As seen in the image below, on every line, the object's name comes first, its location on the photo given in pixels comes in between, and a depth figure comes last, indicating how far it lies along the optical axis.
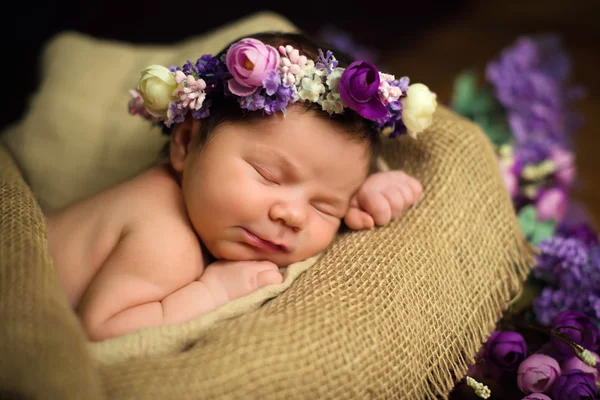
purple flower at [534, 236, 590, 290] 0.60
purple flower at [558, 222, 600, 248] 0.67
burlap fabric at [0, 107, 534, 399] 0.44
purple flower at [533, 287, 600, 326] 0.59
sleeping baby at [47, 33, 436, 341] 0.51
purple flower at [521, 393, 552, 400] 0.53
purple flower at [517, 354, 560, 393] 0.54
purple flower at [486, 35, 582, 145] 0.78
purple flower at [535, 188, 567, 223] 0.74
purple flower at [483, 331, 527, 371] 0.55
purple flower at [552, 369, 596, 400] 0.52
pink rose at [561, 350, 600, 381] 0.55
